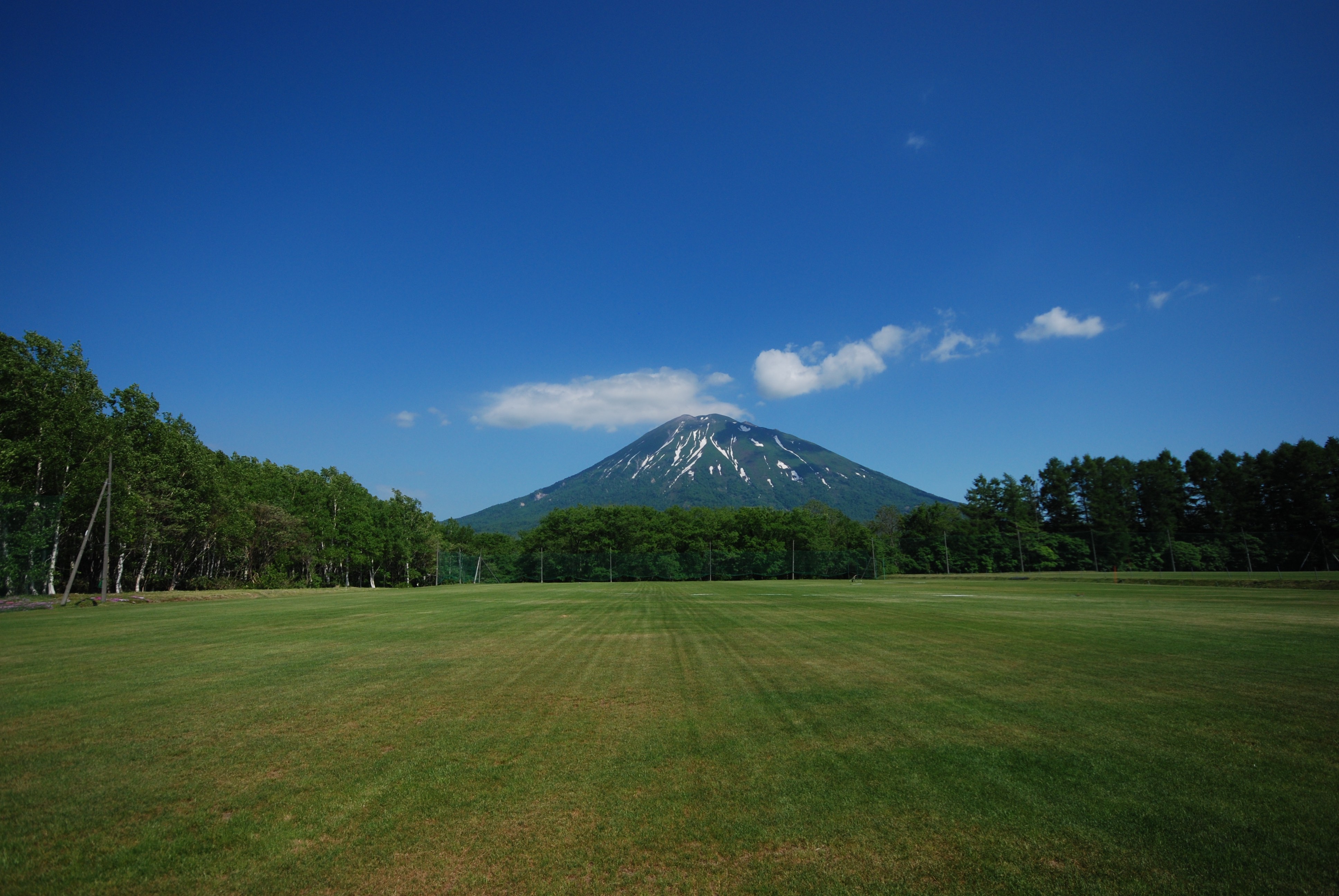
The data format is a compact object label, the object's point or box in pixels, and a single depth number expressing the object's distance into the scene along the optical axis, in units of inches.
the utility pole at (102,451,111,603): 1120.2
